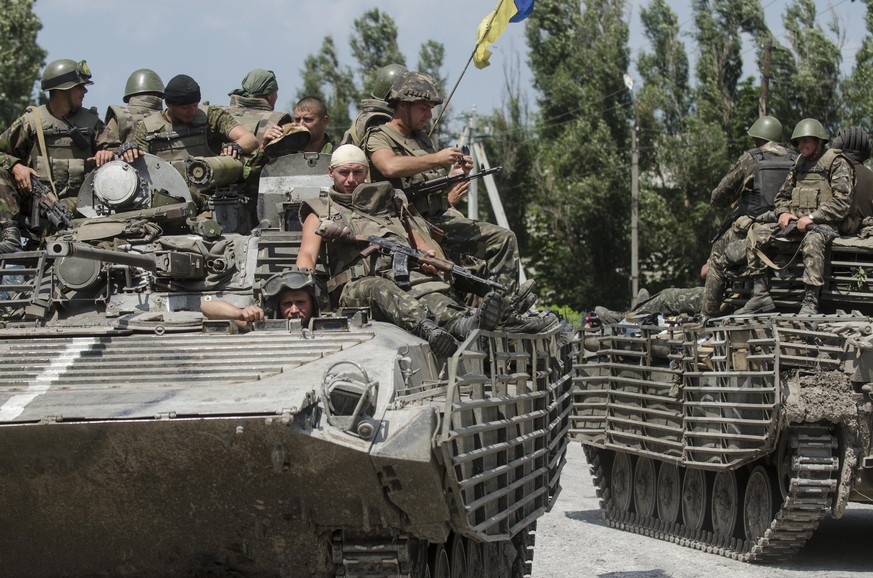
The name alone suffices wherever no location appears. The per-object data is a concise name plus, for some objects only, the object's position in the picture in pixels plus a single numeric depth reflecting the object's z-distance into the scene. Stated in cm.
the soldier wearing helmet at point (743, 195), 1581
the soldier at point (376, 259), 961
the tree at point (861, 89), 2997
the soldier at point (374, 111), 1212
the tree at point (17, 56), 3319
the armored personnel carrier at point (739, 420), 1290
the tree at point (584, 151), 3738
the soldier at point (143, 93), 1428
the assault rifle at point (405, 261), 1004
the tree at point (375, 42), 4428
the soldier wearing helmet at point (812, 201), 1437
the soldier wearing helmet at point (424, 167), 1121
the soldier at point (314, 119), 1295
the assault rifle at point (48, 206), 1188
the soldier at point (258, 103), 1368
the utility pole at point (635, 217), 3506
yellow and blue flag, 1368
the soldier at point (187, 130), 1264
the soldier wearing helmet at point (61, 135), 1269
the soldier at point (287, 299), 947
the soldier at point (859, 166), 1494
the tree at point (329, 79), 4500
